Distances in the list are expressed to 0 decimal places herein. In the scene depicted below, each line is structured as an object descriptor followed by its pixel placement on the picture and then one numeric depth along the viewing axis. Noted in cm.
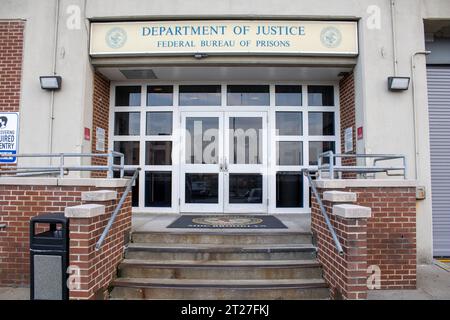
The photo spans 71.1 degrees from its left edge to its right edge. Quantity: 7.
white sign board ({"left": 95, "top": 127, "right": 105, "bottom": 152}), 649
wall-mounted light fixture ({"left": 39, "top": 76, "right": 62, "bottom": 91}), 586
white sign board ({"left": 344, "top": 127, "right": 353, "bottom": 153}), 627
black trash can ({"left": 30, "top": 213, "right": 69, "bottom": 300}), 343
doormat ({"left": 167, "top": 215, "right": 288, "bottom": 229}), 510
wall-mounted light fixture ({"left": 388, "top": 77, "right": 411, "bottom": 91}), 568
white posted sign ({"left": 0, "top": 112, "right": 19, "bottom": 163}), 595
